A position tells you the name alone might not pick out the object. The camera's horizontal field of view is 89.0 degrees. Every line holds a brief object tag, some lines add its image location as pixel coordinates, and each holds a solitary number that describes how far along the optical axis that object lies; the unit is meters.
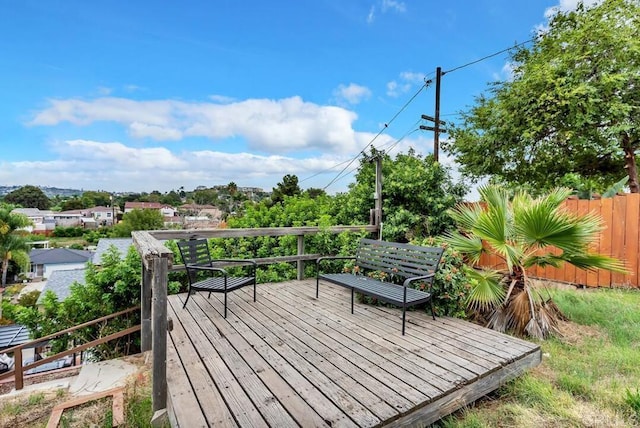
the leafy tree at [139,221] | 42.42
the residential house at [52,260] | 33.81
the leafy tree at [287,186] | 14.58
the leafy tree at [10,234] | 26.88
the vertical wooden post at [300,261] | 5.11
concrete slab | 2.87
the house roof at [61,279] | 20.33
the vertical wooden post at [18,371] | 3.48
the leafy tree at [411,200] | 5.96
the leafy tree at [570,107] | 8.67
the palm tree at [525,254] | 3.58
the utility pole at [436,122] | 11.27
